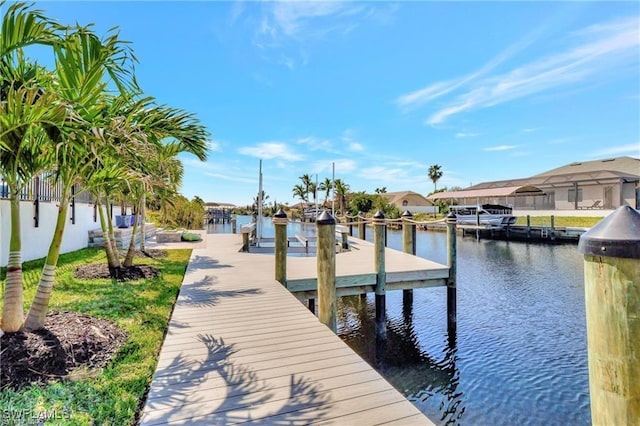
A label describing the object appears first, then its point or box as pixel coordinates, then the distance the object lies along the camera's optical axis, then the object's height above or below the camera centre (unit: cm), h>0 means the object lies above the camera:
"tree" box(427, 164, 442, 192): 6378 +829
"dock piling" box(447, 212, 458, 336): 705 -129
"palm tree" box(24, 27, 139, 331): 297 +128
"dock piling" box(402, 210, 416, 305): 953 -70
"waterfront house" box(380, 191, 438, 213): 5576 +263
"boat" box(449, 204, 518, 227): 2816 -5
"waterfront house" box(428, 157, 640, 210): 2903 +257
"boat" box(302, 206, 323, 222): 4095 -4
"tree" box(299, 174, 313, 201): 6903 +731
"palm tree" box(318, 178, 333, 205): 5931 +571
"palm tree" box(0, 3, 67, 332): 271 +88
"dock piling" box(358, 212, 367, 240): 1409 -69
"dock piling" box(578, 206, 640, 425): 106 -35
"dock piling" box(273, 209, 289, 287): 610 -67
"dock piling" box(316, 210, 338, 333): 455 -81
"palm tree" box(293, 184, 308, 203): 7307 +542
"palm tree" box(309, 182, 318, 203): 6918 +626
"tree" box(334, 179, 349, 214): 5378 +444
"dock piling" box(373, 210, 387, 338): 650 -113
